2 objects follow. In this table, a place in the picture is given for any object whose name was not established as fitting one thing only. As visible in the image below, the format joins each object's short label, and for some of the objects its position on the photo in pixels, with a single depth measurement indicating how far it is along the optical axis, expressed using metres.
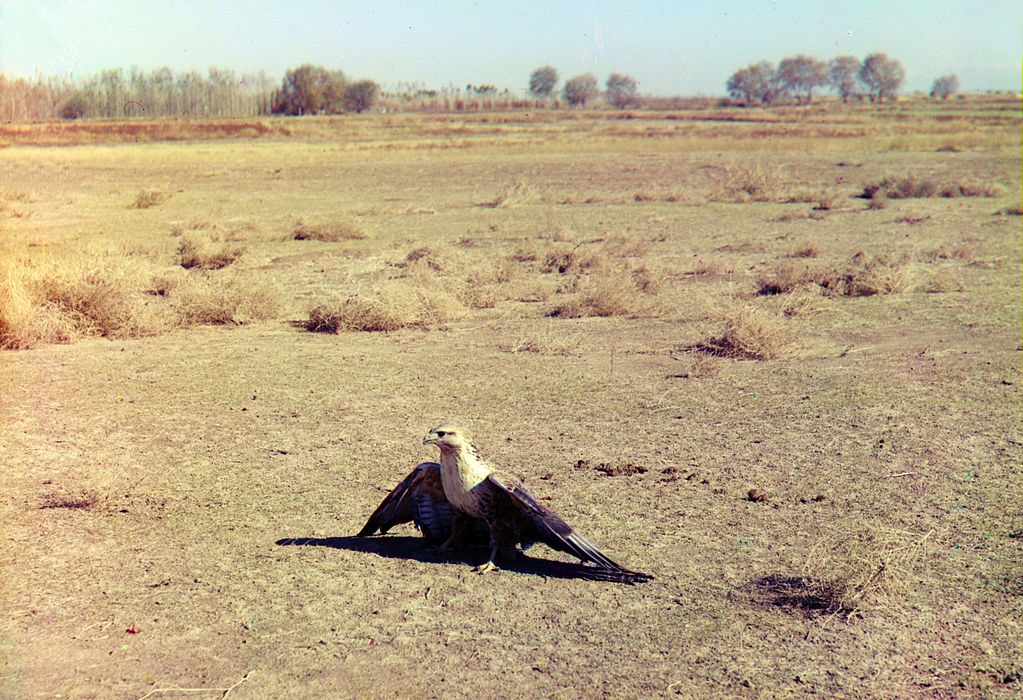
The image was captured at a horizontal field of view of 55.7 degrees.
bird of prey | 4.88
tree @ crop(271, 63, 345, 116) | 69.07
